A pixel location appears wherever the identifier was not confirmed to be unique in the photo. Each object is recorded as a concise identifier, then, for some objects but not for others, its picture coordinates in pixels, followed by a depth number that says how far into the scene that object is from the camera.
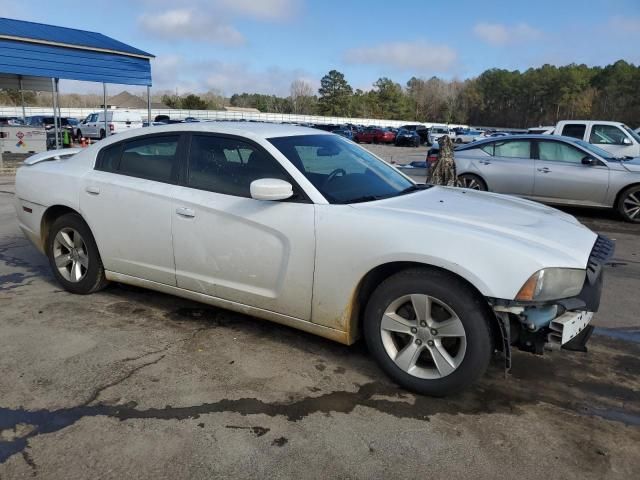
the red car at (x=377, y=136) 46.47
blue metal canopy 15.04
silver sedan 9.18
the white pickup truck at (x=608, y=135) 13.19
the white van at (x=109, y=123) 29.72
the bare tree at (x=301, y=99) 120.74
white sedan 2.92
